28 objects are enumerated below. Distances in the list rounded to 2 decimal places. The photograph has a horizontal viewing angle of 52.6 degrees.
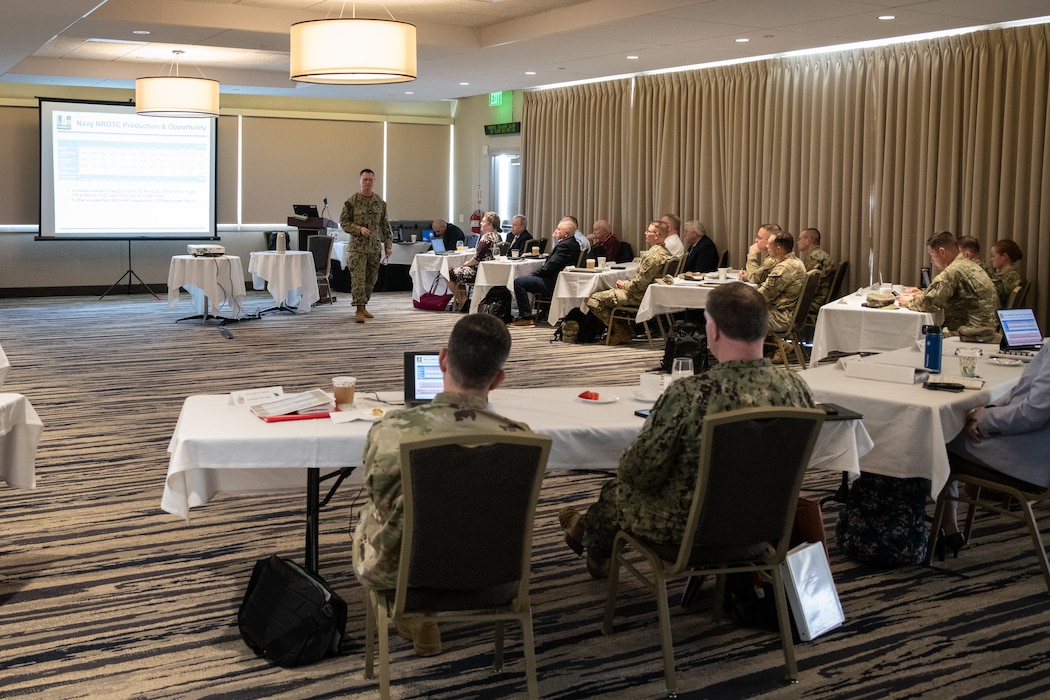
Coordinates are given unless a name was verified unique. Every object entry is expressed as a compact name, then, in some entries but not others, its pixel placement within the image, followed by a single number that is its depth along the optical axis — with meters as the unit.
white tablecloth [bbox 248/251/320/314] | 12.78
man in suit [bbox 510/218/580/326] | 12.02
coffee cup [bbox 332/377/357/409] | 3.82
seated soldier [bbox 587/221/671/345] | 10.58
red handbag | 14.03
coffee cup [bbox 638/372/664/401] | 4.15
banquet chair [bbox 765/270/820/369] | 8.88
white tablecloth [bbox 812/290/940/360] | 8.03
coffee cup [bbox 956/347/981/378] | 4.68
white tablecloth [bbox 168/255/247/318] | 11.95
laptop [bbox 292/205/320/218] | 15.39
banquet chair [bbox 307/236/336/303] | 14.20
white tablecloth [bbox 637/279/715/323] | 9.94
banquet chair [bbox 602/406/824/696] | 3.09
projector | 12.18
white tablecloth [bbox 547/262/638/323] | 11.13
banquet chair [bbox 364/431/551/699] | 2.70
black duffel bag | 3.40
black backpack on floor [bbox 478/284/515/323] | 12.38
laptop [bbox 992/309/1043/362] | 5.58
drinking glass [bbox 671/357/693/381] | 3.90
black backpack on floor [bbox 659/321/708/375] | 8.29
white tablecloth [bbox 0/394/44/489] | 4.01
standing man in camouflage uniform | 12.71
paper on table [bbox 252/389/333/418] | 3.71
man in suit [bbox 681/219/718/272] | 12.11
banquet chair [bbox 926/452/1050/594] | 4.09
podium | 15.43
